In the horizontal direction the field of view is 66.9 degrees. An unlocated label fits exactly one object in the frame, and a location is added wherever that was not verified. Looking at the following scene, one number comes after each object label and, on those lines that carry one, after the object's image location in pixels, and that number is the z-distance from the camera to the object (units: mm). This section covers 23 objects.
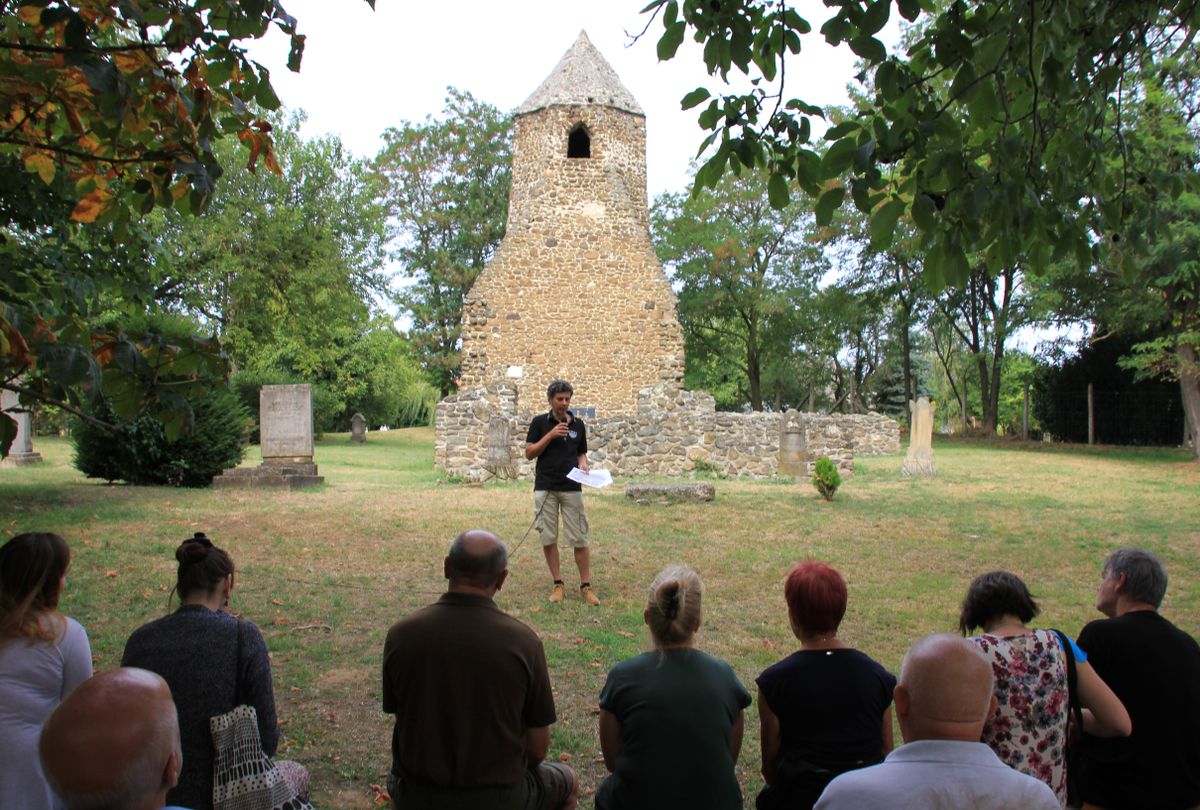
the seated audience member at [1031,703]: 3006
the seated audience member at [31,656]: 2896
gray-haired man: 3307
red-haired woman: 3004
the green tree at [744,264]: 36812
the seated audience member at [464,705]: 3004
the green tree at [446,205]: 36656
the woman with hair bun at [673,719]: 2975
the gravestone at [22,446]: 17923
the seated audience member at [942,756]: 2018
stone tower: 22359
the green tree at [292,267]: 29953
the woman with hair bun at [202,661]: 2979
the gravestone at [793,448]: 17125
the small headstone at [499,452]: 17125
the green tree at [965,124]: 3832
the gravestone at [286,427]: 16141
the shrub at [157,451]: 13914
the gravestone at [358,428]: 35281
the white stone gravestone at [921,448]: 18016
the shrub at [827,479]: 13406
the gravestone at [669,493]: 12953
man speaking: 7719
